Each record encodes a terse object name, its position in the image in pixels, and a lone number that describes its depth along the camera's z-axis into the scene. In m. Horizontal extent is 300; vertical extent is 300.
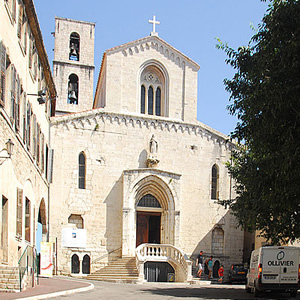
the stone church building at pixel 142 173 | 30.41
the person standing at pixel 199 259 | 31.86
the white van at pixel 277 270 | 18.52
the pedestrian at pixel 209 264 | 31.70
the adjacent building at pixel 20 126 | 16.09
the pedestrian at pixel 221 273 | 30.98
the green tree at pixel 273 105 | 14.48
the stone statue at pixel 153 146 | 32.12
